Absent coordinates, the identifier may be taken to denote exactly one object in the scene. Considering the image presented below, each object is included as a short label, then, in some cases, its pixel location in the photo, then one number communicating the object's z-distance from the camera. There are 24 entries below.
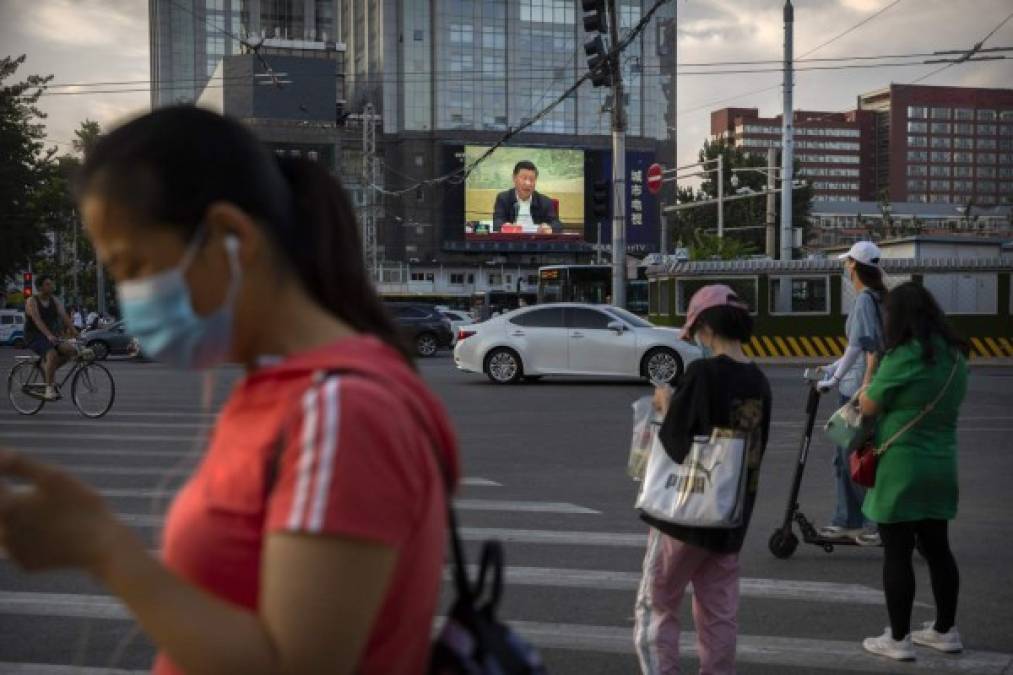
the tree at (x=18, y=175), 39.66
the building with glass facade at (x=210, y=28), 115.81
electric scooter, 7.10
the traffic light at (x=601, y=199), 30.47
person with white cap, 7.31
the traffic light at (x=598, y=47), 21.69
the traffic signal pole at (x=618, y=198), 28.22
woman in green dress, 5.13
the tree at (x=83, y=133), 69.56
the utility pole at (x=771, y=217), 38.62
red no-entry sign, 39.28
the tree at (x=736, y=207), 88.94
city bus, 47.84
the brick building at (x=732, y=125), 195.75
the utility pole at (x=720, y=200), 44.19
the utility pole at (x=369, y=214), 84.94
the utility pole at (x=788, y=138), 33.47
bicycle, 15.09
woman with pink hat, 4.38
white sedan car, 20.66
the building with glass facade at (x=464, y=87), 95.44
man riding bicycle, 15.53
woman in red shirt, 1.36
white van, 45.22
